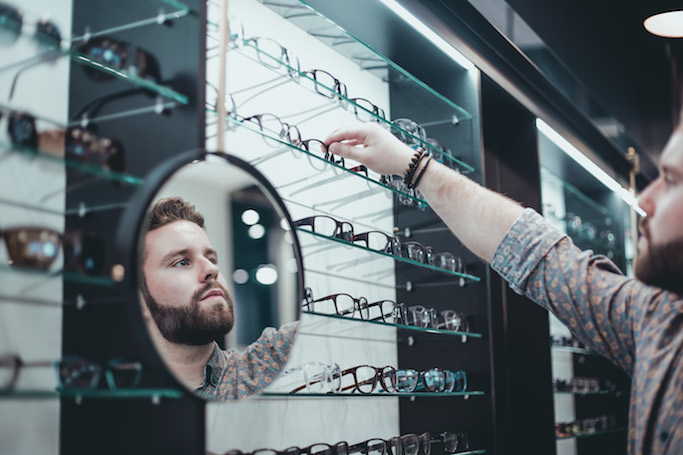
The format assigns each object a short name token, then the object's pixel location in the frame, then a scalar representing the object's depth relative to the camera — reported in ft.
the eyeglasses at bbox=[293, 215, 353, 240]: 7.97
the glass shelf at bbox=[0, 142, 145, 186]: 4.98
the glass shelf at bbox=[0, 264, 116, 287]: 4.99
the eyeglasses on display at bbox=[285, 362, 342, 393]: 7.59
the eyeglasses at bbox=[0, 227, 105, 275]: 4.91
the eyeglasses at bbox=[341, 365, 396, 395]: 8.34
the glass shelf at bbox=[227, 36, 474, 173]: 7.42
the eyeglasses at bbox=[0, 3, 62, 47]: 5.00
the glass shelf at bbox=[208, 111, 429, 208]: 7.23
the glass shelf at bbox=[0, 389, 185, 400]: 4.44
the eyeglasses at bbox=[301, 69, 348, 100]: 8.11
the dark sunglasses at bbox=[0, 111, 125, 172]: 4.93
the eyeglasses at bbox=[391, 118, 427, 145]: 9.38
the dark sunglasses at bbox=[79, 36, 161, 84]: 5.43
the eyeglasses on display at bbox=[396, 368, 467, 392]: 8.80
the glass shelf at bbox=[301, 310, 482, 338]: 8.16
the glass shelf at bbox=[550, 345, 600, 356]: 14.12
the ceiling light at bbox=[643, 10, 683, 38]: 12.03
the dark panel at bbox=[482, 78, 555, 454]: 10.27
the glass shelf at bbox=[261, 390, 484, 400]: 6.58
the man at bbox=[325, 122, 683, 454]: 5.53
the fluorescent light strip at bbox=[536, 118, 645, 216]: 12.30
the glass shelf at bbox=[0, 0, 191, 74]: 5.59
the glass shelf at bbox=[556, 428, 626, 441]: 13.40
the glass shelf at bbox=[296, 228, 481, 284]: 7.95
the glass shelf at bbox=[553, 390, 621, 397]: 13.49
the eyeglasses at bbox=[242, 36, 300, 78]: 7.32
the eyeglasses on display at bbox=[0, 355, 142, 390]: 4.90
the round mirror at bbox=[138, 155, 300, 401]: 5.94
